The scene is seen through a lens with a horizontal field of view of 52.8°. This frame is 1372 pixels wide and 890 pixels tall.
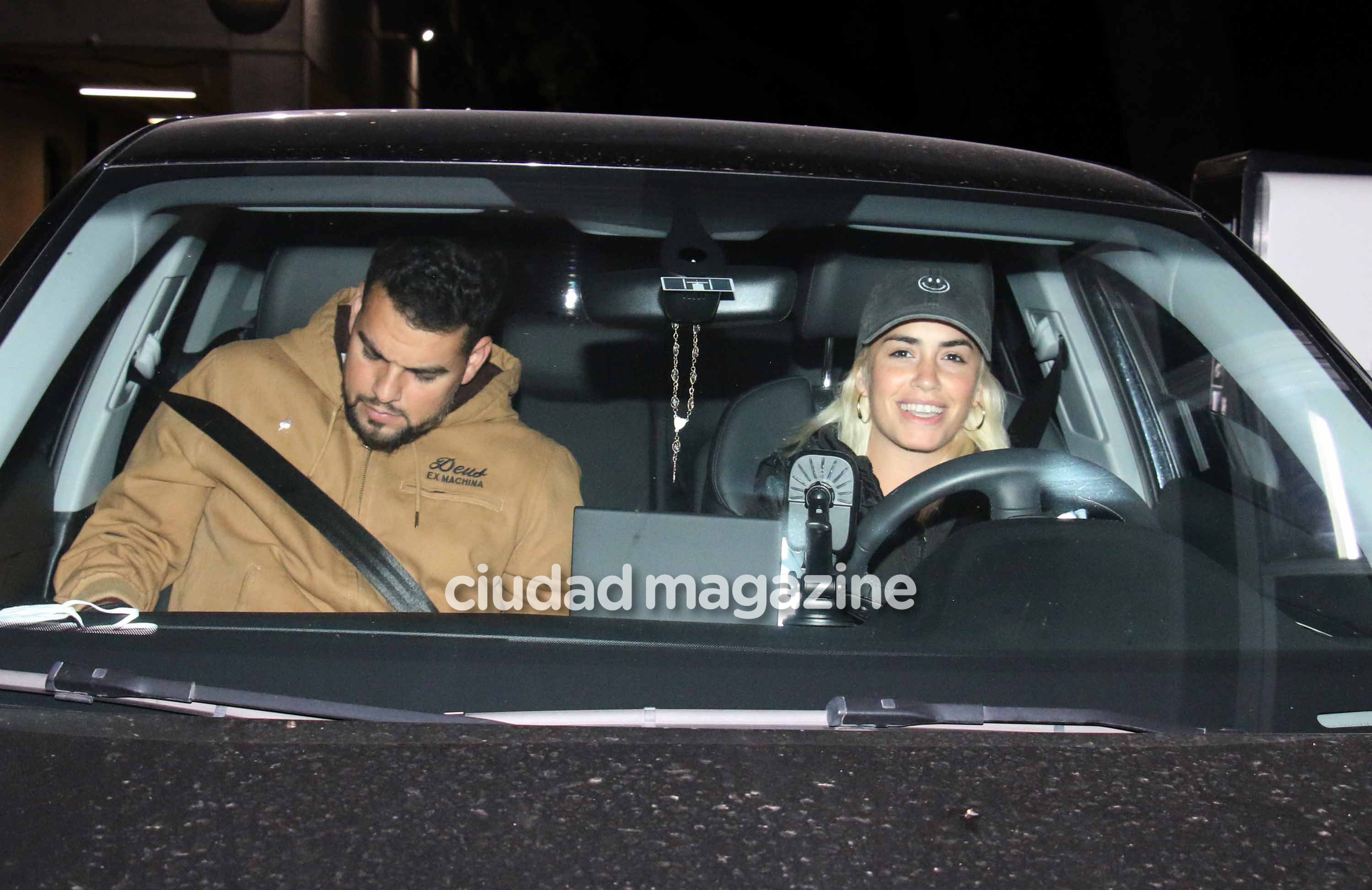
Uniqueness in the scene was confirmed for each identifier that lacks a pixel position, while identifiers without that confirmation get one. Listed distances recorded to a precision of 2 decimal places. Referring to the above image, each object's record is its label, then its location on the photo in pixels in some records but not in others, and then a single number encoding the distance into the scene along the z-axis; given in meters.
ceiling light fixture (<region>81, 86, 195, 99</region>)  14.16
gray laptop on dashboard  1.65
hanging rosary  2.19
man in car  2.13
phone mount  1.83
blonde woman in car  2.26
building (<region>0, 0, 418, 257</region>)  12.27
